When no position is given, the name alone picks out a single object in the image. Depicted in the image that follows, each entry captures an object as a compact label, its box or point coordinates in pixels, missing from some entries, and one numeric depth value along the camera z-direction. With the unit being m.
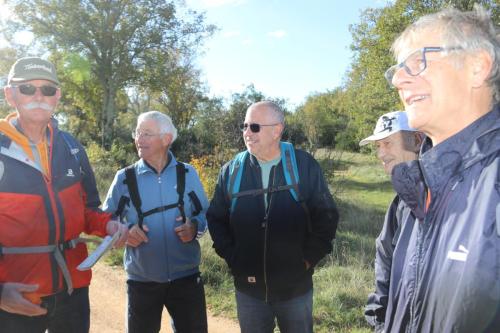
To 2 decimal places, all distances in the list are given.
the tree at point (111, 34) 23.39
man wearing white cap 2.07
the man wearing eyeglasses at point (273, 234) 2.90
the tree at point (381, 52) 16.06
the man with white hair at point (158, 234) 3.24
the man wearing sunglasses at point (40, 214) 2.40
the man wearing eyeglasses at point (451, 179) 1.30
